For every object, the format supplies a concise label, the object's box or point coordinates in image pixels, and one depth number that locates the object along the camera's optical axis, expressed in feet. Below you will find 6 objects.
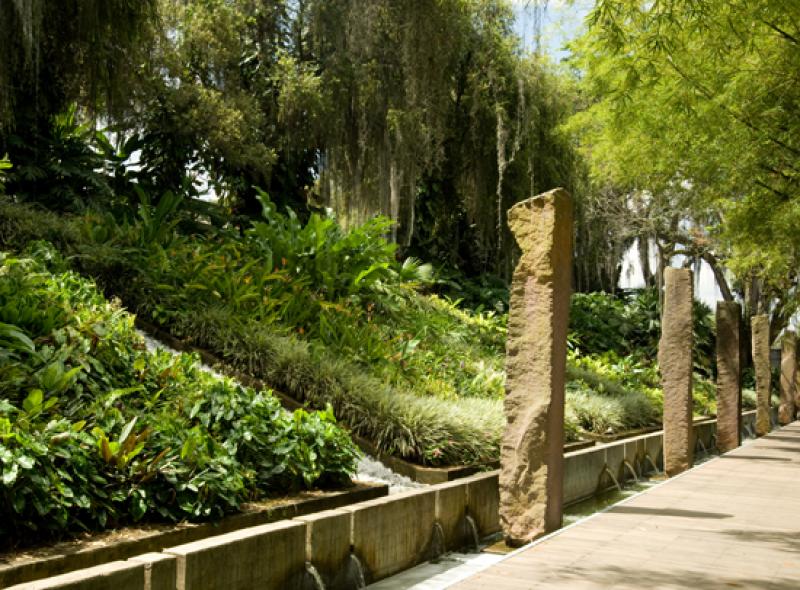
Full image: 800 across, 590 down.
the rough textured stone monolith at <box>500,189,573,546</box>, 19.27
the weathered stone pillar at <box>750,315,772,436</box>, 55.67
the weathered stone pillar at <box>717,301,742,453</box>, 42.83
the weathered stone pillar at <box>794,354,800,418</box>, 74.08
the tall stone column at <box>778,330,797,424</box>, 66.64
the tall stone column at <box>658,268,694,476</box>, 32.09
